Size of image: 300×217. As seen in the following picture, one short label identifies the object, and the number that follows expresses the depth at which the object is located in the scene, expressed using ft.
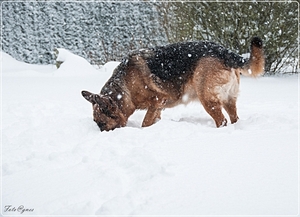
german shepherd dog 15.71
